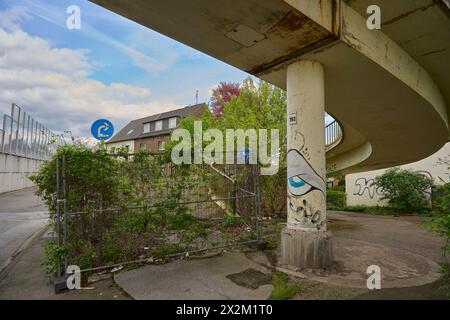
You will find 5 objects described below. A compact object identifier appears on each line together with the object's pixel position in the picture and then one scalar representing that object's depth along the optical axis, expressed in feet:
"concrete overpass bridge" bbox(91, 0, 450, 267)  14.03
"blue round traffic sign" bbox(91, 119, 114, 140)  23.70
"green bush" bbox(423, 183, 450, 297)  10.76
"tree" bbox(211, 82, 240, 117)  77.95
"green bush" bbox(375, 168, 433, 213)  48.91
